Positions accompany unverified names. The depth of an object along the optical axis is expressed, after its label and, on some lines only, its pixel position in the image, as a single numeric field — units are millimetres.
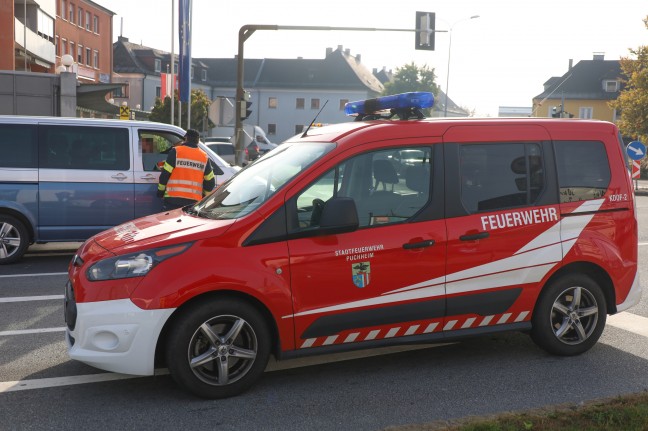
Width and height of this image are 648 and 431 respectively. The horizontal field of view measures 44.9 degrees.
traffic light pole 21984
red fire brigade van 4855
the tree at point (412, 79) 94875
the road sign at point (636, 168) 29966
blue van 10141
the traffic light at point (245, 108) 22250
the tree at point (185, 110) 51375
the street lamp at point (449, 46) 55462
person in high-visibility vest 9961
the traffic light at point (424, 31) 24047
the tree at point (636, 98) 47250
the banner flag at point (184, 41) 25891
